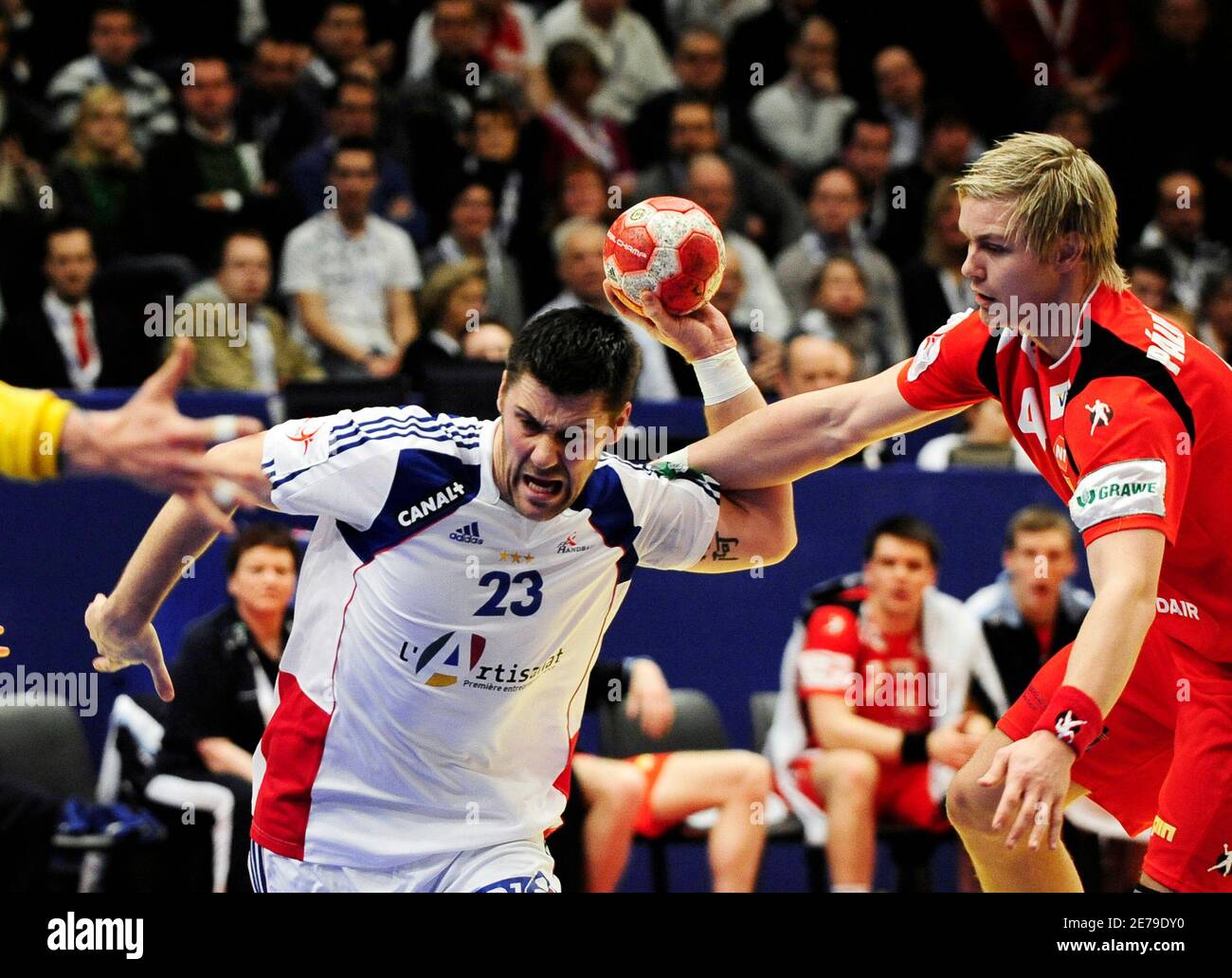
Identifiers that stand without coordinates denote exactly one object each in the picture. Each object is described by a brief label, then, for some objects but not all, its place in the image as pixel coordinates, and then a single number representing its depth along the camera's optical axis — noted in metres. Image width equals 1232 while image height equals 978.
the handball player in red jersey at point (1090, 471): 4.31
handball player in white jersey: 4.57
